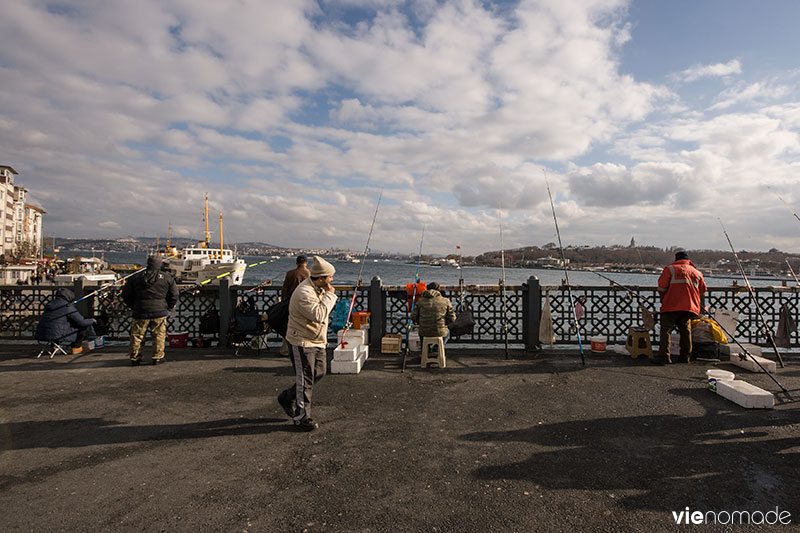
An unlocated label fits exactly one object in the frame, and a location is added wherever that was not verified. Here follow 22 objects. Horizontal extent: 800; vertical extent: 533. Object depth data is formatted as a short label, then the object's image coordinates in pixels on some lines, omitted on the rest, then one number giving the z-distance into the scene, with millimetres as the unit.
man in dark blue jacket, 7691
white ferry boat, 49094
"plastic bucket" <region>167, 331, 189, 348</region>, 8656
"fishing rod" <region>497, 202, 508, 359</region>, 8047
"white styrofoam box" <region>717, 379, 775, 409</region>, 4934
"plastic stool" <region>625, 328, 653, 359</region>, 7543
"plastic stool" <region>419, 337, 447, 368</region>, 7047
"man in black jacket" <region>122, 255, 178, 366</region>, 7230
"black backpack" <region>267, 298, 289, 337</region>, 5461
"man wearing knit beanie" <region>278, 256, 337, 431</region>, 4504
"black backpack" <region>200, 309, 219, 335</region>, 8578
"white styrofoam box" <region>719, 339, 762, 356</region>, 7359
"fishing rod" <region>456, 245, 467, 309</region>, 8734
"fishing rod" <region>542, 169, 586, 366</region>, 7752
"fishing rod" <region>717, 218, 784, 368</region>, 6614
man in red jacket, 7047
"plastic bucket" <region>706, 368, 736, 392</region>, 5699
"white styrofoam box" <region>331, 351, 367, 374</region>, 6691
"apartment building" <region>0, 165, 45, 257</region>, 63656
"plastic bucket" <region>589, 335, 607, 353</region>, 8086
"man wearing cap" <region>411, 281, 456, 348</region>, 7051
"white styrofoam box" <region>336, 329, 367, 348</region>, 7305
